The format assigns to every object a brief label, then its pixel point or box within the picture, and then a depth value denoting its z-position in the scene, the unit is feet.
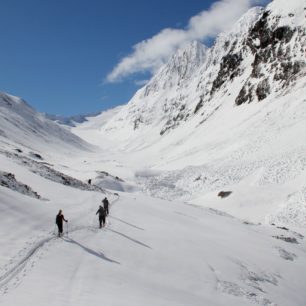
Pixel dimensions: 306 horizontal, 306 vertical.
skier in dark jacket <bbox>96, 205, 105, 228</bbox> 86.58
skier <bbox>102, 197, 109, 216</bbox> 96.52
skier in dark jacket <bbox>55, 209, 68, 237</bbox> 74.33
